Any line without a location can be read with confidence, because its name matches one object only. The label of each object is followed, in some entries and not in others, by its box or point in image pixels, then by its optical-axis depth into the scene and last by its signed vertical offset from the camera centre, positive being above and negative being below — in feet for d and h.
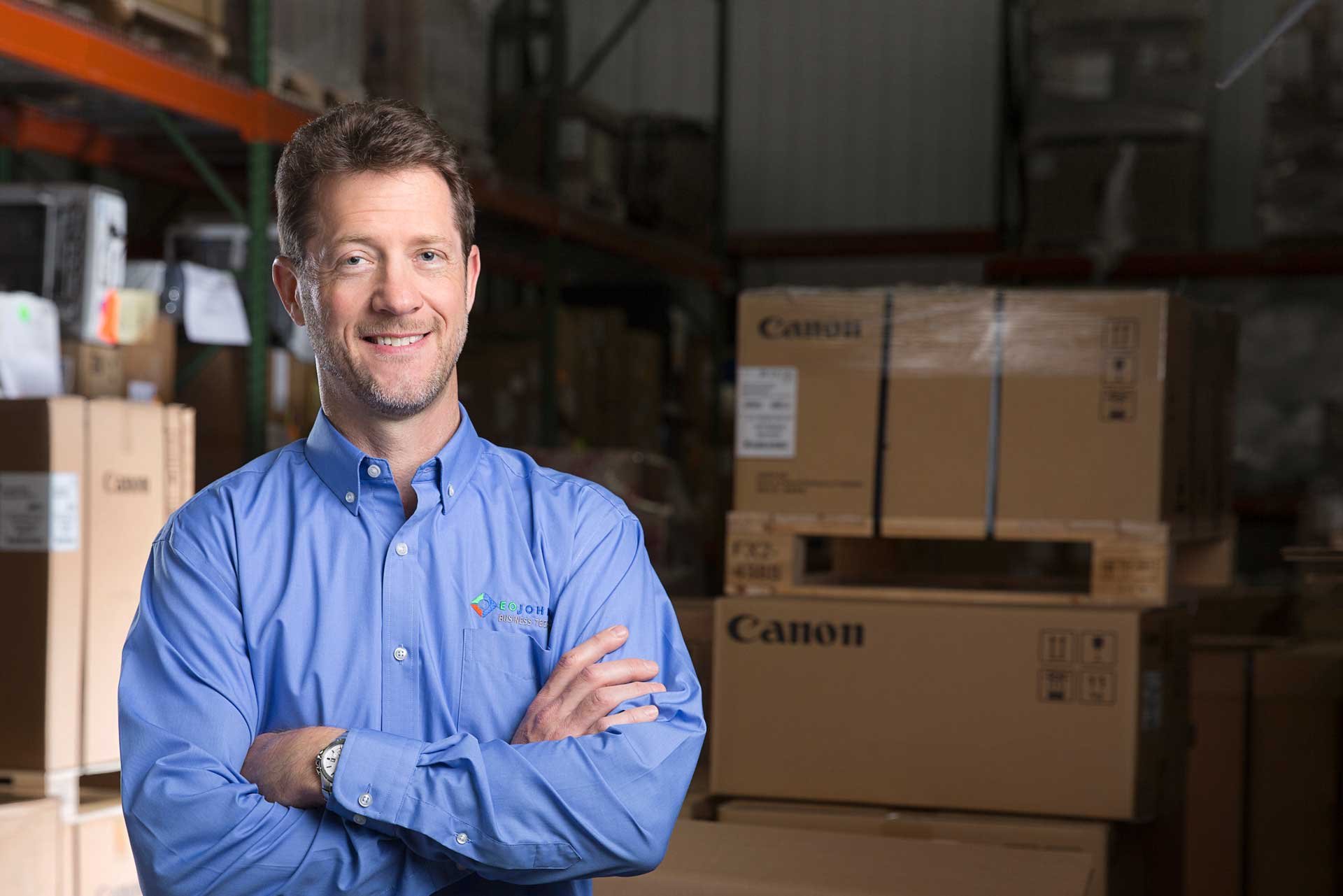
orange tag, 13.34 +0.73
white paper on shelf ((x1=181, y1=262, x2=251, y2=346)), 15.21 +0.95
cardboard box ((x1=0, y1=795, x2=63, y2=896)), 9.21 -3.04
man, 5.28 -0.97
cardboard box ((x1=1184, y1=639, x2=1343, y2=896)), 13.12 -3.32
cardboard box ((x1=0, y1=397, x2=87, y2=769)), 10.29 -1.46
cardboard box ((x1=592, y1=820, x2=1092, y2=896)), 7.95 -2.71
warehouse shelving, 12.73 +3.11
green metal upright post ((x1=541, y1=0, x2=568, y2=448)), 22.90 +1.92
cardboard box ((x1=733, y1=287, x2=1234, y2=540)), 10.41 +0.04
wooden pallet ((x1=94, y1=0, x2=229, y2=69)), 14.58 +3.92
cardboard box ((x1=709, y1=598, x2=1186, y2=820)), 10.19 -2.18
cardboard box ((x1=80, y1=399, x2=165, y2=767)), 10.64 -1.10
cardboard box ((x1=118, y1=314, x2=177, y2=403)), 13.69 +0.29
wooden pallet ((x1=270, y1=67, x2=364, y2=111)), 15.93 +3.61
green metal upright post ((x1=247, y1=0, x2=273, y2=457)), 15.35 +1.59
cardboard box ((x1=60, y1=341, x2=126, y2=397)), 13.05 +0.21
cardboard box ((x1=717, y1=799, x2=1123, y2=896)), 10.10 -3.07
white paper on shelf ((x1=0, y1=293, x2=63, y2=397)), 11.80 +0.37
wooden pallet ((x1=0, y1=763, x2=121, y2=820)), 10.27 -2.90
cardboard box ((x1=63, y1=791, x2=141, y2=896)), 10.11 -3.37
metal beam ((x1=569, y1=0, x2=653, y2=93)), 27.12 +7.16
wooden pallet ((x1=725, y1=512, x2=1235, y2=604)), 10.42 -1.24
